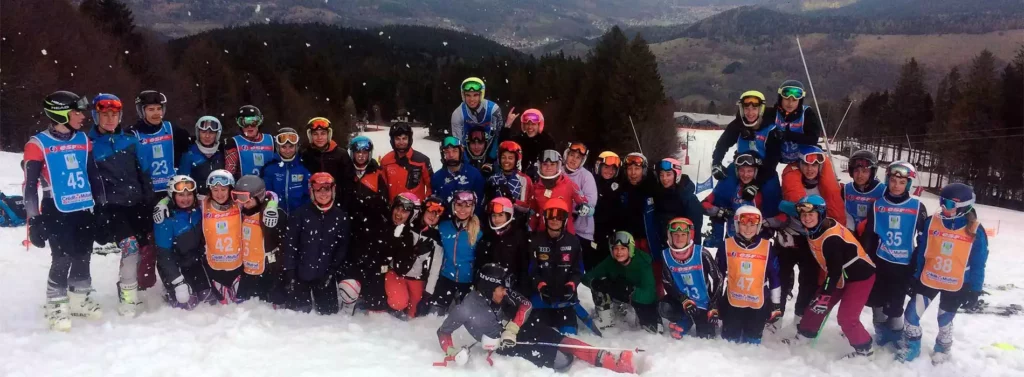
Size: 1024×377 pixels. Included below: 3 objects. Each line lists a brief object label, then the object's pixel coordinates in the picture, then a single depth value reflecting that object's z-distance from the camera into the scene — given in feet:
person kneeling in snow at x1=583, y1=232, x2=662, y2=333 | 20.51
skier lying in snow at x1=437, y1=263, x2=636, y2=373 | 17.10
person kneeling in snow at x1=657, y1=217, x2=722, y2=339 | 19.49
